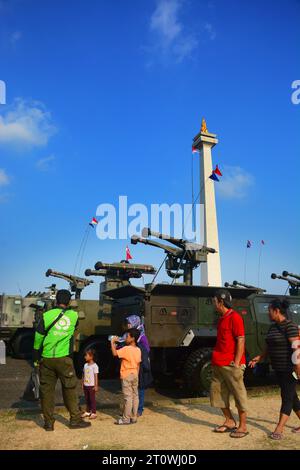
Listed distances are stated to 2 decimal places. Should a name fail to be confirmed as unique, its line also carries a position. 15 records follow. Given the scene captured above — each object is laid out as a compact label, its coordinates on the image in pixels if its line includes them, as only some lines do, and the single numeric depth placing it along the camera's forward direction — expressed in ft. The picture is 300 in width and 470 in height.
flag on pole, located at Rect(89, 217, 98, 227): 62.44
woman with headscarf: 19.72
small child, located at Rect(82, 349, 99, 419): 19.54
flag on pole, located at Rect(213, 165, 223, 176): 50.54
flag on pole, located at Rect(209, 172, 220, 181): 50.19
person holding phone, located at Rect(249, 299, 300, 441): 15.90
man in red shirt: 16.26
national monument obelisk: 89.15
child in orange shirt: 18.20
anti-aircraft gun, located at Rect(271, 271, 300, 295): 50.31
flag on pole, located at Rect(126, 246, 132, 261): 63.52
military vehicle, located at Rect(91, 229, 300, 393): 26.07
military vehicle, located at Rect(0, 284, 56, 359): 50.01
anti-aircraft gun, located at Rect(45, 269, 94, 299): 53.83
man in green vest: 16.99
